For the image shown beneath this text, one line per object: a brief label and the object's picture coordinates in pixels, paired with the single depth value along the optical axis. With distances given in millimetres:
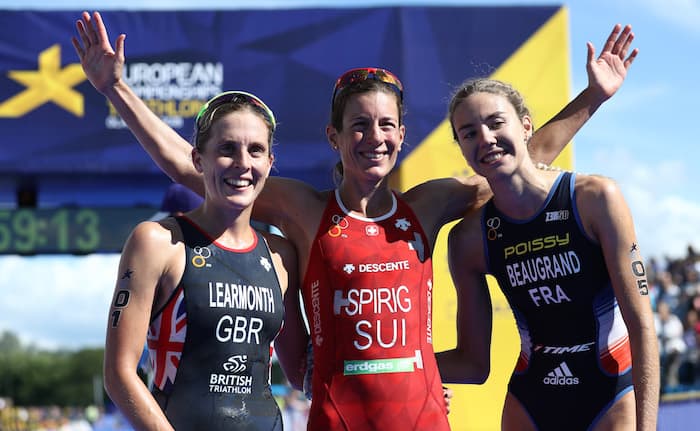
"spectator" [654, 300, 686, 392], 12852
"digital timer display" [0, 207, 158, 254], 10383
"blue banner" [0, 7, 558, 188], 9805
